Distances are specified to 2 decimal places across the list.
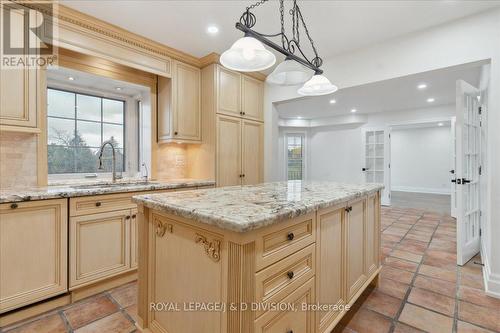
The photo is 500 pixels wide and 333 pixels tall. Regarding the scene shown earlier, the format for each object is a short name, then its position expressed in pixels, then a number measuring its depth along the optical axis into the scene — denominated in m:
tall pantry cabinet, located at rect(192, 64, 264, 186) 3.15
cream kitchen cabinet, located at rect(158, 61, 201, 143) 3.01
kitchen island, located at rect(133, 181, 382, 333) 0.95
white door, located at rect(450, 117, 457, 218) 4.82
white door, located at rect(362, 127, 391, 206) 6.15
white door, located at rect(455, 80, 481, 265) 2.61
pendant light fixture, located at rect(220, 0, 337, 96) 1.42
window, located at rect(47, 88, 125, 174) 2.50
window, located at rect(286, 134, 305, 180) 8.17
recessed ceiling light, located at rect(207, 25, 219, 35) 2.47
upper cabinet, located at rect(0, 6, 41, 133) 1.87
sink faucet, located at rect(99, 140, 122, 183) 2.62
